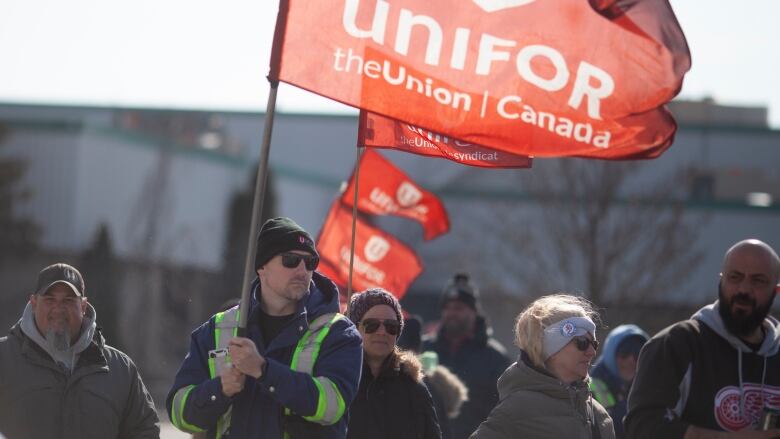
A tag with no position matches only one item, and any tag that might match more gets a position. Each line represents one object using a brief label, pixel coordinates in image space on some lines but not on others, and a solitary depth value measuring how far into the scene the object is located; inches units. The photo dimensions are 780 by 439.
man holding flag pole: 456.4
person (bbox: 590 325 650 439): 783.1
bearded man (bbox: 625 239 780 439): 461.1
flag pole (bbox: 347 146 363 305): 604.3
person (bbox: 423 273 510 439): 863.7
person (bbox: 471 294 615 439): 518.9
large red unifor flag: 517.0
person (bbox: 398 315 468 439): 717.9
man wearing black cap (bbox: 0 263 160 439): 560.1
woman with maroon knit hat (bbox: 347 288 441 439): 580.4
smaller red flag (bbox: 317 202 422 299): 1083.3
